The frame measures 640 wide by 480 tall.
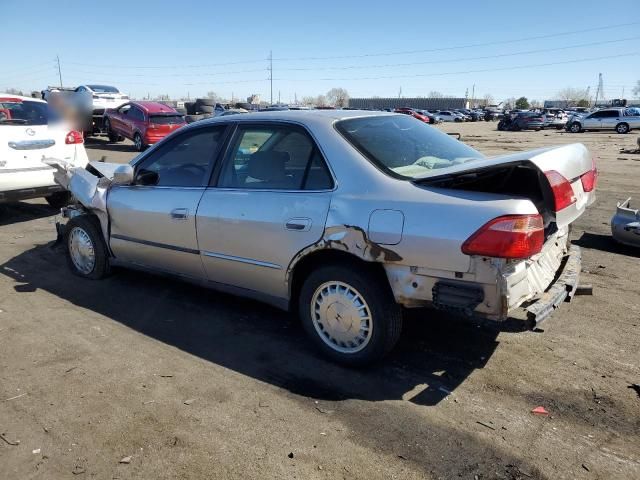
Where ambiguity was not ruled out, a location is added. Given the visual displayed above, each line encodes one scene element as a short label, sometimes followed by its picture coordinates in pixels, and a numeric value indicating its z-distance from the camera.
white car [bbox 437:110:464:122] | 60.10
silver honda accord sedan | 2.87
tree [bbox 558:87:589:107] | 147.00
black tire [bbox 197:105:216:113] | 28.20
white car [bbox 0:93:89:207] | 7.04
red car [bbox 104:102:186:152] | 17.84
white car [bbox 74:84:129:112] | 20.80
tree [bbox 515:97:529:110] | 93.64
